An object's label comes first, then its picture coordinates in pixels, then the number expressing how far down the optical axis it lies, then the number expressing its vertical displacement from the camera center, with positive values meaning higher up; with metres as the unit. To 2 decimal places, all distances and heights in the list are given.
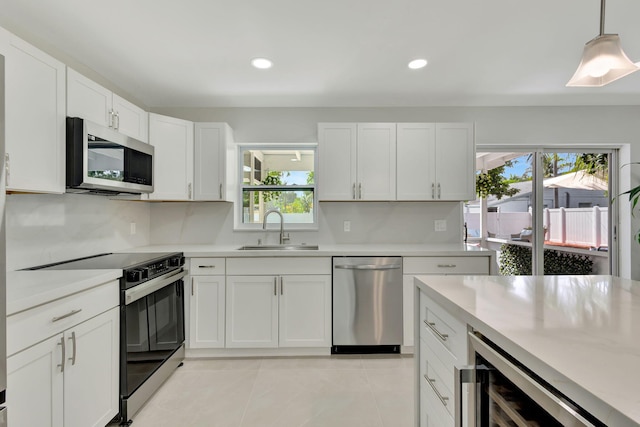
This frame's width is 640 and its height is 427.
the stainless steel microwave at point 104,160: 1.87 +0.37
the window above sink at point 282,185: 3.47 +0.34
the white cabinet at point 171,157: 2.81 +0.54
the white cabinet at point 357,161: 3.08 +0.54
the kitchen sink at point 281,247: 3.18 -0.33
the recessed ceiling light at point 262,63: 2.43 +1.21
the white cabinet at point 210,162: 3.06 +0.52
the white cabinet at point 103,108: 1.91 +0.76
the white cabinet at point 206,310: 2.70 -0.82
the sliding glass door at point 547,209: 3.48 +0.07
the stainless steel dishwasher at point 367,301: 2.72 -0.75
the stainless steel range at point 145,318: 1.86 -0.71
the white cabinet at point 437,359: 1.13 -0.59
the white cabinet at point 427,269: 2.76 -0.47
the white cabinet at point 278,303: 2.71 -0.76
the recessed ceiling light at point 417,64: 2.46 +1.22
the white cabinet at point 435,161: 3.10 +0.54
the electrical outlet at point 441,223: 3.41 -0.08
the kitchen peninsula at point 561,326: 0.57 -0.31
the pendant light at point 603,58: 1.33 +0.68
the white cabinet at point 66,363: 1.22 -0.67
